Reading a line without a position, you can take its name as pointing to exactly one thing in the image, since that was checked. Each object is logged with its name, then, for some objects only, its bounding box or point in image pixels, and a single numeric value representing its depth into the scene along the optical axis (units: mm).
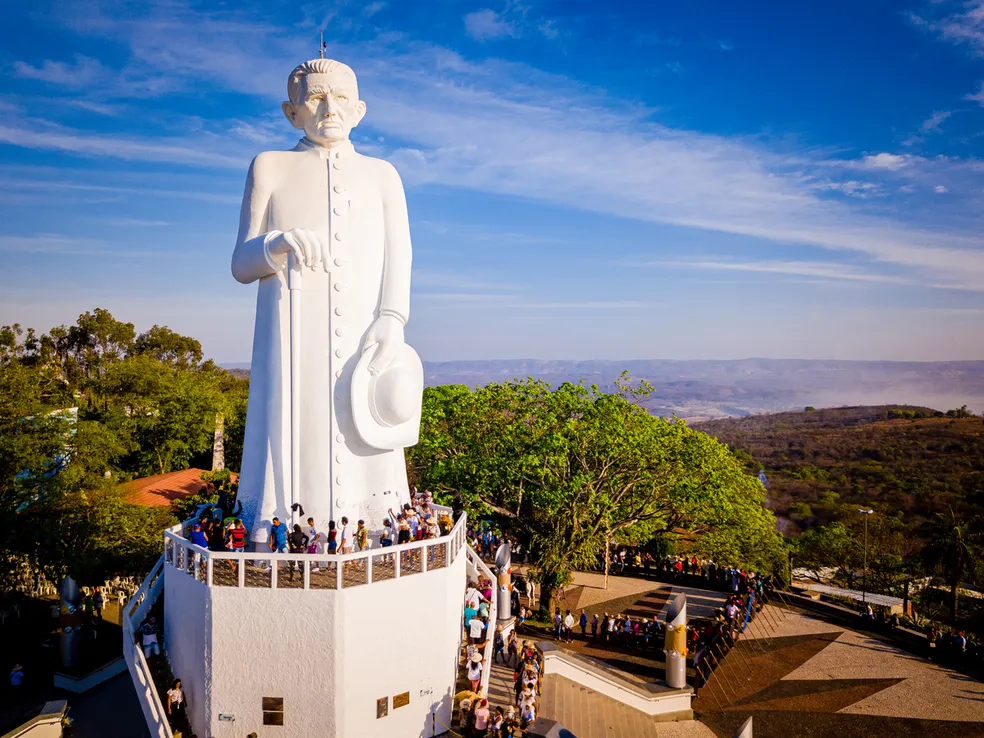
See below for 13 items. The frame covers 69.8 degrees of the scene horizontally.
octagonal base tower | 12781
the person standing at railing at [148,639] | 14992
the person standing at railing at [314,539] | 13539
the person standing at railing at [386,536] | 14320
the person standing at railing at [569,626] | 22953
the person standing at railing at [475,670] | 15284
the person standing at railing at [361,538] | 14008
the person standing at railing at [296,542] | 13469
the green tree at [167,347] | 69750
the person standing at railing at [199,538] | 14055
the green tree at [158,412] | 46781
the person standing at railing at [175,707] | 13406
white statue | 14828
